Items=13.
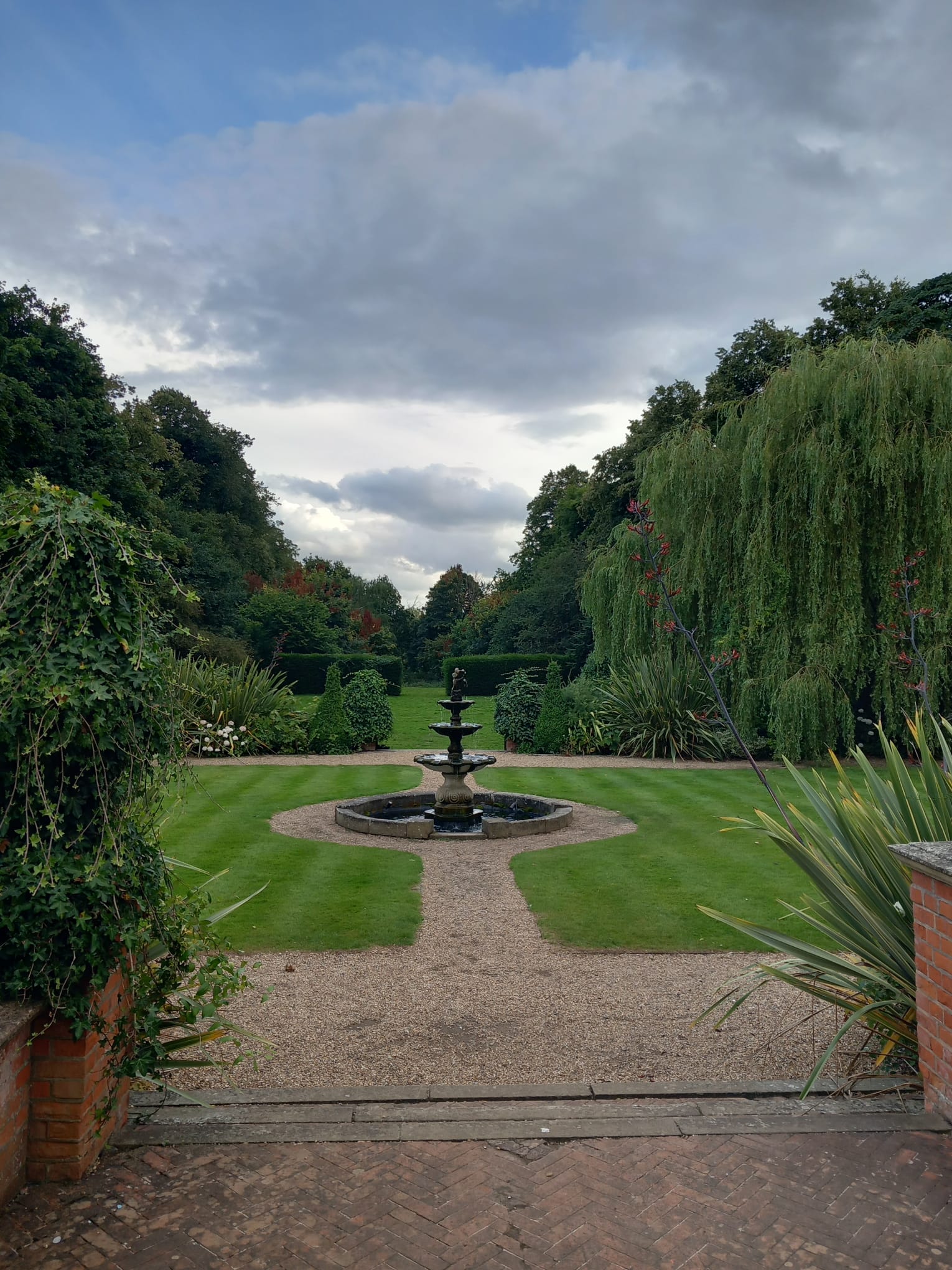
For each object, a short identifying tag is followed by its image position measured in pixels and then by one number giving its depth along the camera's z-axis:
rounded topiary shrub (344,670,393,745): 17.27
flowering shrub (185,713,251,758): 15.23
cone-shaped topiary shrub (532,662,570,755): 16.83
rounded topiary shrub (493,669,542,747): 17.36
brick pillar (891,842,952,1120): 3.10
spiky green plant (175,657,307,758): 15.82
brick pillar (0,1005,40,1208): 2.50
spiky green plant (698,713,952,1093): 3.69
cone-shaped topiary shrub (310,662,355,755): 16.52
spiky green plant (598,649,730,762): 16.02
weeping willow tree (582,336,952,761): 13.32
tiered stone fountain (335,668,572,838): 9.73
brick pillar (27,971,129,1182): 2.67
